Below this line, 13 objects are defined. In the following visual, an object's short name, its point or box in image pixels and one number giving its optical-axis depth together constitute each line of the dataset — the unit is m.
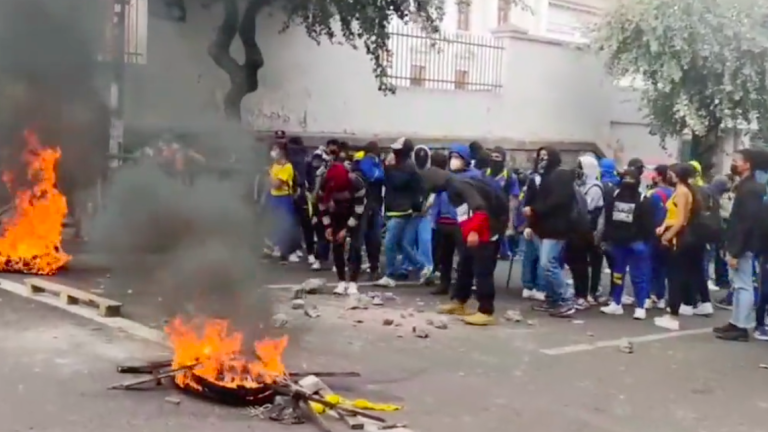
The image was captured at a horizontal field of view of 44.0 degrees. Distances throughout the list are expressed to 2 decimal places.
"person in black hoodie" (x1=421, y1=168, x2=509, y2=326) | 8.76
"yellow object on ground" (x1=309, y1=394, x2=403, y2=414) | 5.65
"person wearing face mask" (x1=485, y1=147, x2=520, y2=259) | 11.26
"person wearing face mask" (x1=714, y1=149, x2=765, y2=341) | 8.55
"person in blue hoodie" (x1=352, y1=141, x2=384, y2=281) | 10.95
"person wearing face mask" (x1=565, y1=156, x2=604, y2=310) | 9.73
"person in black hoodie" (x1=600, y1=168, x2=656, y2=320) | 9.46
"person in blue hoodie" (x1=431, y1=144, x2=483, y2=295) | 9.45
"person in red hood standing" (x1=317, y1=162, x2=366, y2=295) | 9.60
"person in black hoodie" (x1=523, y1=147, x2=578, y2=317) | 9.33
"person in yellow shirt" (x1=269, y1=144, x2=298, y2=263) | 11.38
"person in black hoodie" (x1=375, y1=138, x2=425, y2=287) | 10.53
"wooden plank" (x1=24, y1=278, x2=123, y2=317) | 8.17
